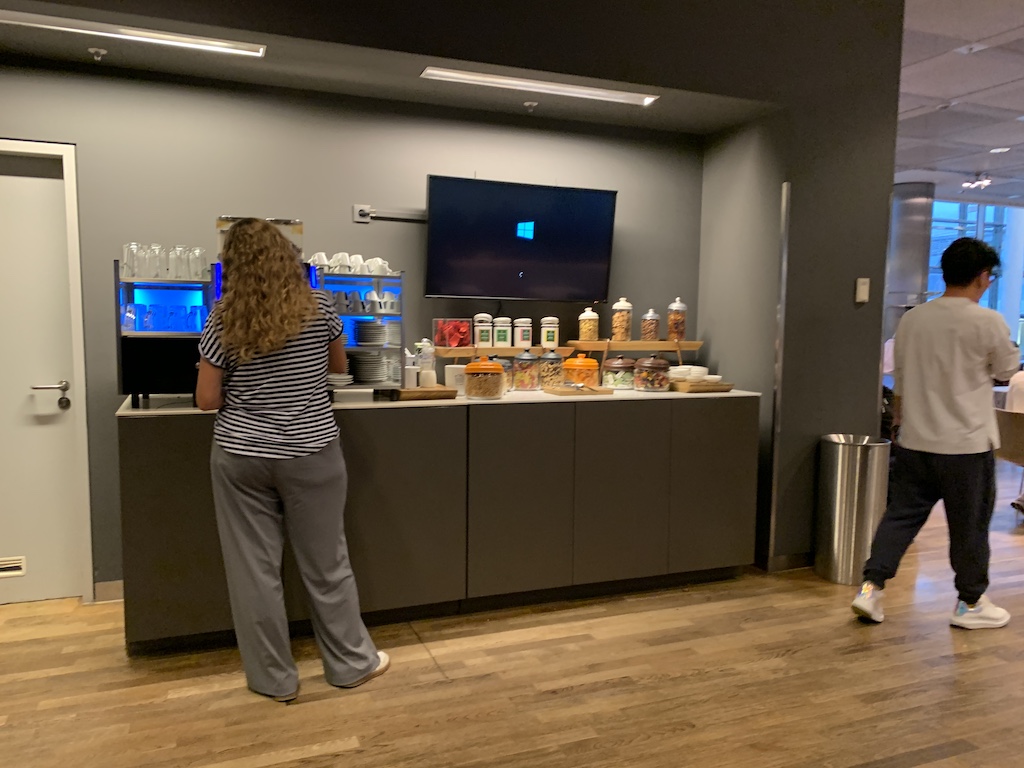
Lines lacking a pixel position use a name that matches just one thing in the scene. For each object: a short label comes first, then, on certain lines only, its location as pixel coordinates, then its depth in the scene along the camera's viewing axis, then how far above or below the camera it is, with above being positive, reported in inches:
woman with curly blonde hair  92.7 -19.4
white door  126.5 -15.7
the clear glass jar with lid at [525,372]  141.3 -11.9
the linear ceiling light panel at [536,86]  127.0 +39.1
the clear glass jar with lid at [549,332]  149.4 -4.5
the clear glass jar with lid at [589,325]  152.3 -3.1
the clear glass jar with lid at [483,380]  128.3 -12.4
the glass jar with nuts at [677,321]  156.3 -1.9
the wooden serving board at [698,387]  141.3 -14.1
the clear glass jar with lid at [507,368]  143.1 -11.6
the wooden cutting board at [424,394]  122.6 -14.5
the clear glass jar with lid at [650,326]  155.5 -3.0
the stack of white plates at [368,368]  121.8 -10.1
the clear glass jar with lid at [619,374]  149.1 -12.5
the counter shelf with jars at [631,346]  150.8 -7.2
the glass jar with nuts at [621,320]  154.3 -1.9
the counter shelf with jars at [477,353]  140.7 -8.6
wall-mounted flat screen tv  141.3 +13.2
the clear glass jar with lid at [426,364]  128.9 -10.0
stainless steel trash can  143.8 -36.5
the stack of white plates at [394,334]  122.8 -4.6
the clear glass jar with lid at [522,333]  146.8 -4.8
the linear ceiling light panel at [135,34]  105.3 +39.1
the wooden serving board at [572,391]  137.1 -15.0
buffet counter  108.4 -32.2
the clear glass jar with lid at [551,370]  143.6 -11.6
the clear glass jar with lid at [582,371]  143.5 -11.7
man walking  118.8 -17.6
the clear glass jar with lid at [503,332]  145.0 -4.6
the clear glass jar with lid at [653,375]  142.8 -12.1
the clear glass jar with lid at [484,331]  143.5 -4.4
